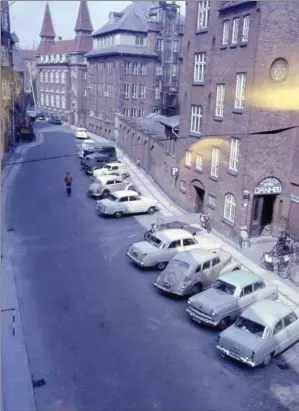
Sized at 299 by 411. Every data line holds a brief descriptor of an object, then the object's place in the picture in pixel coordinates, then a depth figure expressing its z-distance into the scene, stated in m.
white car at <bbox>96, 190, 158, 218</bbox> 28.56
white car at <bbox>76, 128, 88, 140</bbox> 63.34
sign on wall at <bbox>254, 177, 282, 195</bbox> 24.28
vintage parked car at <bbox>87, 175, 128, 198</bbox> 32.94
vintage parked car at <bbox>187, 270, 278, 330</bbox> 15.53
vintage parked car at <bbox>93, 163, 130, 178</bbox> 38.00
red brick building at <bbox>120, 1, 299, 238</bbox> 22.44
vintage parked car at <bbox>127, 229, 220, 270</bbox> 20.38
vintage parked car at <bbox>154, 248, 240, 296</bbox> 17.70
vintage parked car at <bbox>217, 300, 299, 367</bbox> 13.38
